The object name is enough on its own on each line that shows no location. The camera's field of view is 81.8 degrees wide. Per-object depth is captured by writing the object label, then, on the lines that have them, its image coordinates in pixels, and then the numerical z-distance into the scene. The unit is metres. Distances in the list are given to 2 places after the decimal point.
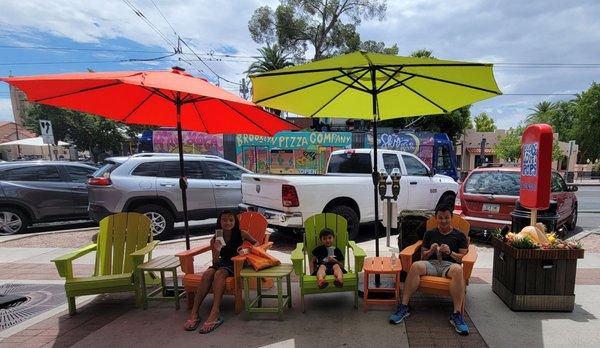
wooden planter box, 3.42
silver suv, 6.65
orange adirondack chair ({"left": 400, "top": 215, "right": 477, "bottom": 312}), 3.32
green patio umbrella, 2.95
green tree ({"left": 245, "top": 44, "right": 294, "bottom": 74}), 28.77
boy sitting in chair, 3.63
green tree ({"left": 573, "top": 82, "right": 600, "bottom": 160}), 31.83
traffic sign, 10.31
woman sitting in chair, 3.34
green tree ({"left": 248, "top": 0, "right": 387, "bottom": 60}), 29.05
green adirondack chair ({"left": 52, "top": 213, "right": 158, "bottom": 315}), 3.52
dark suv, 7.59
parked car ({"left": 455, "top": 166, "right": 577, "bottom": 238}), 5.98
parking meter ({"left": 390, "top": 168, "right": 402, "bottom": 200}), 4.96
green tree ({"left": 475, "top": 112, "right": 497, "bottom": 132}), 60.52
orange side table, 3.55
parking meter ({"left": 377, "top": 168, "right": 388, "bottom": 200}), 4.34
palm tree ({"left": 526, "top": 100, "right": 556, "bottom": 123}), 44.34
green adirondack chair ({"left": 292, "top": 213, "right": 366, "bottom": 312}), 3.47
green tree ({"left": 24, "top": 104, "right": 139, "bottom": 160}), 28.75
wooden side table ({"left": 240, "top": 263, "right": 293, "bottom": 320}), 3.44
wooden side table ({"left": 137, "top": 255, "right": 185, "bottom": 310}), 3.71
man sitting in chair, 3.23
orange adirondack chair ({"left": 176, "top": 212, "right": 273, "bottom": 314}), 3.56
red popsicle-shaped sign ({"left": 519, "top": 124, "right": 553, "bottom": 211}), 3.74
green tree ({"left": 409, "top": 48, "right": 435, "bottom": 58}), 27.87
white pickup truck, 5.77
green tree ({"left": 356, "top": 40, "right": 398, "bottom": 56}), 29.18
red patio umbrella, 2.97
